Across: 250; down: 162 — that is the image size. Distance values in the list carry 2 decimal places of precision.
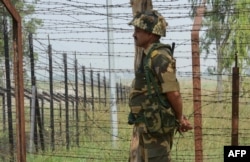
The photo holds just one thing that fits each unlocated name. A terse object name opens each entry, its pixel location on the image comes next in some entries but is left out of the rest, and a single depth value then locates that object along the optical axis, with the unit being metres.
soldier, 6.37
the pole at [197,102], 8.37
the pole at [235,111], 8.76
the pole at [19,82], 7.92
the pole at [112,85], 12.53
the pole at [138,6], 8.11
